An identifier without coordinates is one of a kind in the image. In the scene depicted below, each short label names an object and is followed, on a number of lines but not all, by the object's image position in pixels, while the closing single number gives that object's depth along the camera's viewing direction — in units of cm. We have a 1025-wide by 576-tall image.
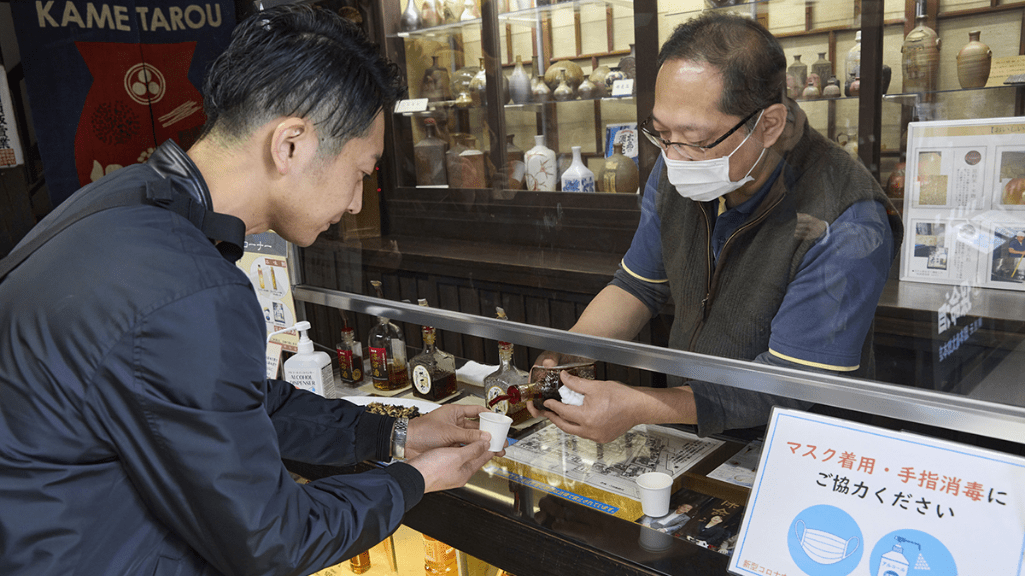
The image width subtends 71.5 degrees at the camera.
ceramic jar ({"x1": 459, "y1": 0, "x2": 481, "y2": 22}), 163
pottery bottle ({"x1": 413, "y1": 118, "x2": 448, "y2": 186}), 175
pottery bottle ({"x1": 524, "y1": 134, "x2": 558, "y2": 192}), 154
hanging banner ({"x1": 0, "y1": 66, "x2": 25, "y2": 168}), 298
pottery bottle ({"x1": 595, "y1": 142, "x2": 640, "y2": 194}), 137
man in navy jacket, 80
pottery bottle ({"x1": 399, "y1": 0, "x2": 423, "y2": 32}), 179
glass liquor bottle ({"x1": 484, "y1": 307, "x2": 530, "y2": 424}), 165
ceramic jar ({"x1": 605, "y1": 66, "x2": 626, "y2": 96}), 135
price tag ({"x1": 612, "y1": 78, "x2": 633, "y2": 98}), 135
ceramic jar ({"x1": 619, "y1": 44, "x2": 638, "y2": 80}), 131
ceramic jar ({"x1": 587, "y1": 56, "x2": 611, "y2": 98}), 139
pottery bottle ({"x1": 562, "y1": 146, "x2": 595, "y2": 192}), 146
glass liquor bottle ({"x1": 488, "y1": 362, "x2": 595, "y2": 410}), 155
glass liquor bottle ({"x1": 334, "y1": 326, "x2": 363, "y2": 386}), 204
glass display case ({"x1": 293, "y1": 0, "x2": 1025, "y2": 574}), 98
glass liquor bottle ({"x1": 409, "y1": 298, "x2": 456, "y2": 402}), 185
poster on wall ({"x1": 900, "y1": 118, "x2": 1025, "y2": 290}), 94
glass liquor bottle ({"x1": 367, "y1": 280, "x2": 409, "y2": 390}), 197
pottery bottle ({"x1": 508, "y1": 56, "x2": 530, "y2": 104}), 160
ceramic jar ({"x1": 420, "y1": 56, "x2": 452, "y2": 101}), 171
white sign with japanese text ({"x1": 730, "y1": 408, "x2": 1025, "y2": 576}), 91
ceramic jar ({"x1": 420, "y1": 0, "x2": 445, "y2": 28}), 172
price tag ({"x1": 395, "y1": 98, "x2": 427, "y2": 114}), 176
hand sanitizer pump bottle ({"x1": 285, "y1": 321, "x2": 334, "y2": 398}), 192
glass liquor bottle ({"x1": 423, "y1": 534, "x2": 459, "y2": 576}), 162
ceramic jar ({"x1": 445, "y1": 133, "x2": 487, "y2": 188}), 167
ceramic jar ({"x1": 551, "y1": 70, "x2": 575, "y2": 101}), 151
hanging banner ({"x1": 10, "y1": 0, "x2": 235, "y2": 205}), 245
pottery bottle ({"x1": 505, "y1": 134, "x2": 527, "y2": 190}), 159
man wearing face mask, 109
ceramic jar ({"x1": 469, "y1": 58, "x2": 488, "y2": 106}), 166
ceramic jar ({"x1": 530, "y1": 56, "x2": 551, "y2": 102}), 155
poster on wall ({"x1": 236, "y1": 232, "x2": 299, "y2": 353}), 218
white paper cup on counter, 121
